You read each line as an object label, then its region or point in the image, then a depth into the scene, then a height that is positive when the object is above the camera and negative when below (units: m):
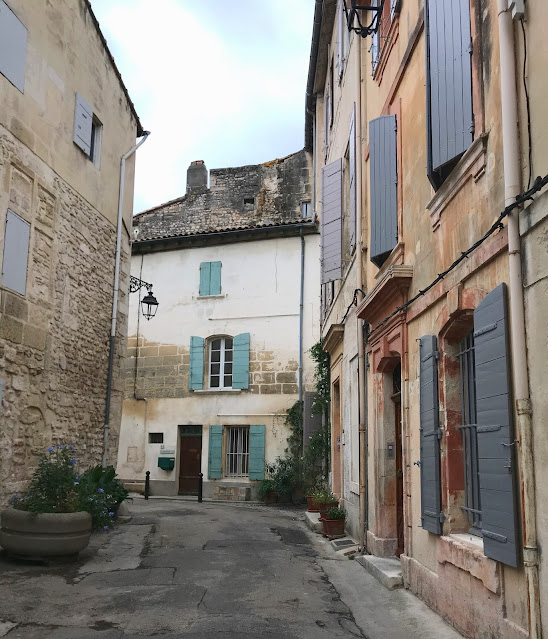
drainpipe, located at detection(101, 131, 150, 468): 11.46 +2.49
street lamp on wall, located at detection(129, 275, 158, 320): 13.59 +2.96
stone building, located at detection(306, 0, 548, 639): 3.86 +1.11
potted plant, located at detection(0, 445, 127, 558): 7.28 -0.77
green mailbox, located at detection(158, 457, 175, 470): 18.02 -0.45
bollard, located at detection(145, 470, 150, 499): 16.94 -0.96
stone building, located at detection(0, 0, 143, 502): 8.55 +3.16
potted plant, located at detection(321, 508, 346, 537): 9.76 -1.07
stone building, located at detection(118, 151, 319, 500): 17.66 +2.51
